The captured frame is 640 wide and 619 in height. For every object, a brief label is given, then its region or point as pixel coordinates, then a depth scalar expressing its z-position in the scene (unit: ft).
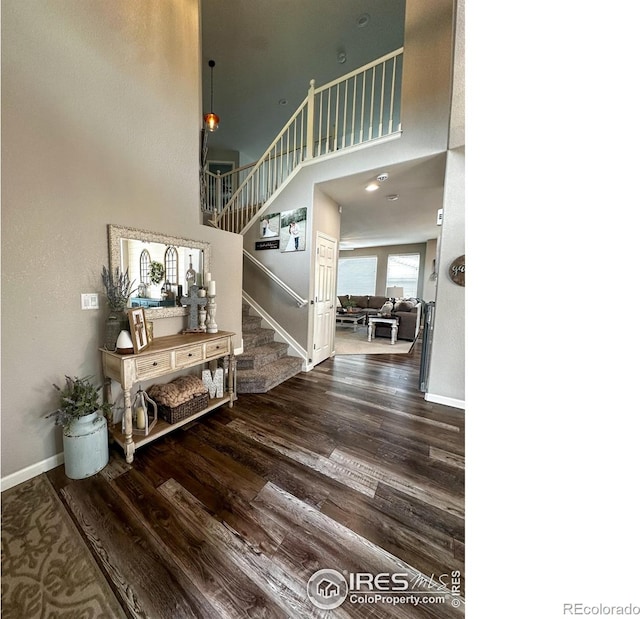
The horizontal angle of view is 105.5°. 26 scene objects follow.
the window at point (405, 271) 26.61
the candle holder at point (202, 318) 7.68
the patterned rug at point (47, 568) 3.03
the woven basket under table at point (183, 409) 6.21
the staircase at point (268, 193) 9.70
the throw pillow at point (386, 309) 20.05
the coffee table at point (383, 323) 17.97
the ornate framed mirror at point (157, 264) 5.96
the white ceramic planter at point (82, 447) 4.85
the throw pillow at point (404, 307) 19.61
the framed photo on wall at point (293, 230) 11.12
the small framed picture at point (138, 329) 5.44
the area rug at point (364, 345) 15.30
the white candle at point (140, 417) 5.80
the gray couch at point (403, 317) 18.54
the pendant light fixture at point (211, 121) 11.79
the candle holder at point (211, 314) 7.63
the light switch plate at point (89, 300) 5.41
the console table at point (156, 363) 5.27
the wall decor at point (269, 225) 11.94
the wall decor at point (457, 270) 7.97
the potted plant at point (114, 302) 5.49
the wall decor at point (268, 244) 12.02
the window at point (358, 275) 29.12
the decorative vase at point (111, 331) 5.48
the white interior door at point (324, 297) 11.80
